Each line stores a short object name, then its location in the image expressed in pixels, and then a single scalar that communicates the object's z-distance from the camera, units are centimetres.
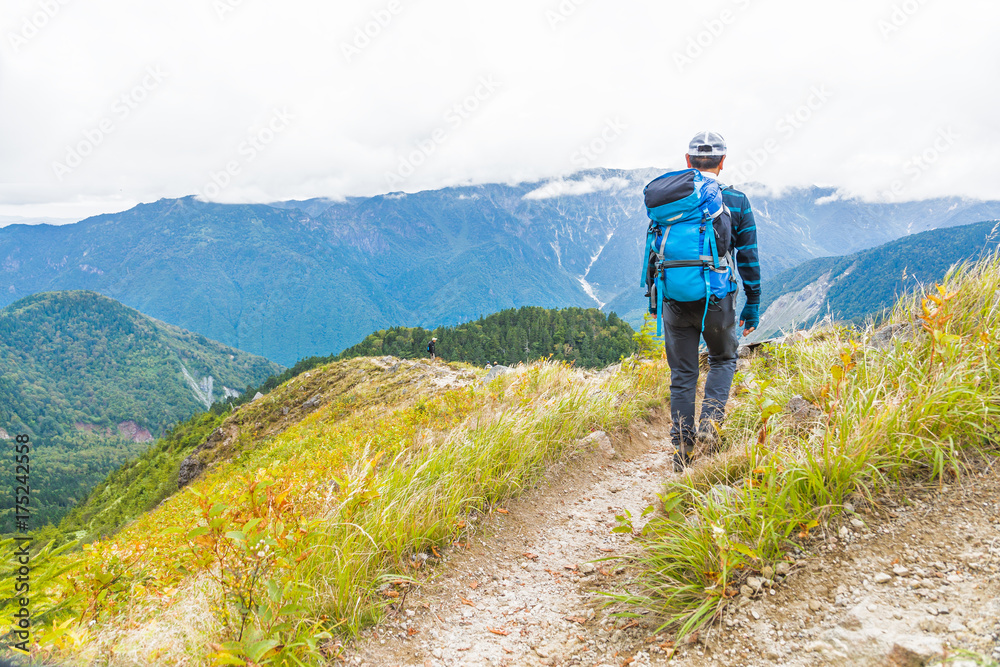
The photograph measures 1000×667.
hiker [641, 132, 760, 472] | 401
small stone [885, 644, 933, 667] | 171
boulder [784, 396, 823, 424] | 406
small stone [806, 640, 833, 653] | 197
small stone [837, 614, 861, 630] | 202
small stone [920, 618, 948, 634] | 183
